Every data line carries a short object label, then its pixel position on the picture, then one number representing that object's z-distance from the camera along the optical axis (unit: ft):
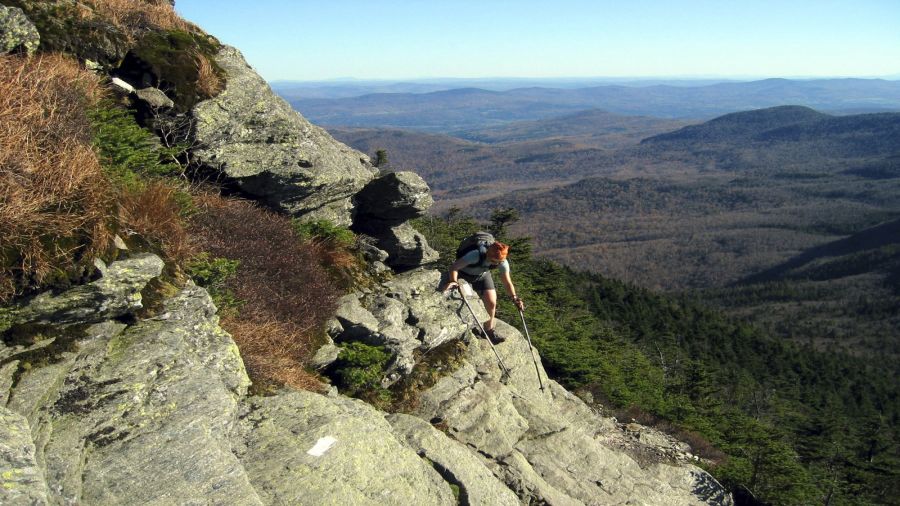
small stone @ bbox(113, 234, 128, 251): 22.07
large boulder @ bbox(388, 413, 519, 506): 25.03
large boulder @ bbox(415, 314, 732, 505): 31.76
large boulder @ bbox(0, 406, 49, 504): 14.57
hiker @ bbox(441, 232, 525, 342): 38.88
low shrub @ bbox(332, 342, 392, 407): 30.83
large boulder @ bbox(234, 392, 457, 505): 20.27
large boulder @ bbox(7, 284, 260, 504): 17.08
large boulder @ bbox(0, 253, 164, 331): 19.31
